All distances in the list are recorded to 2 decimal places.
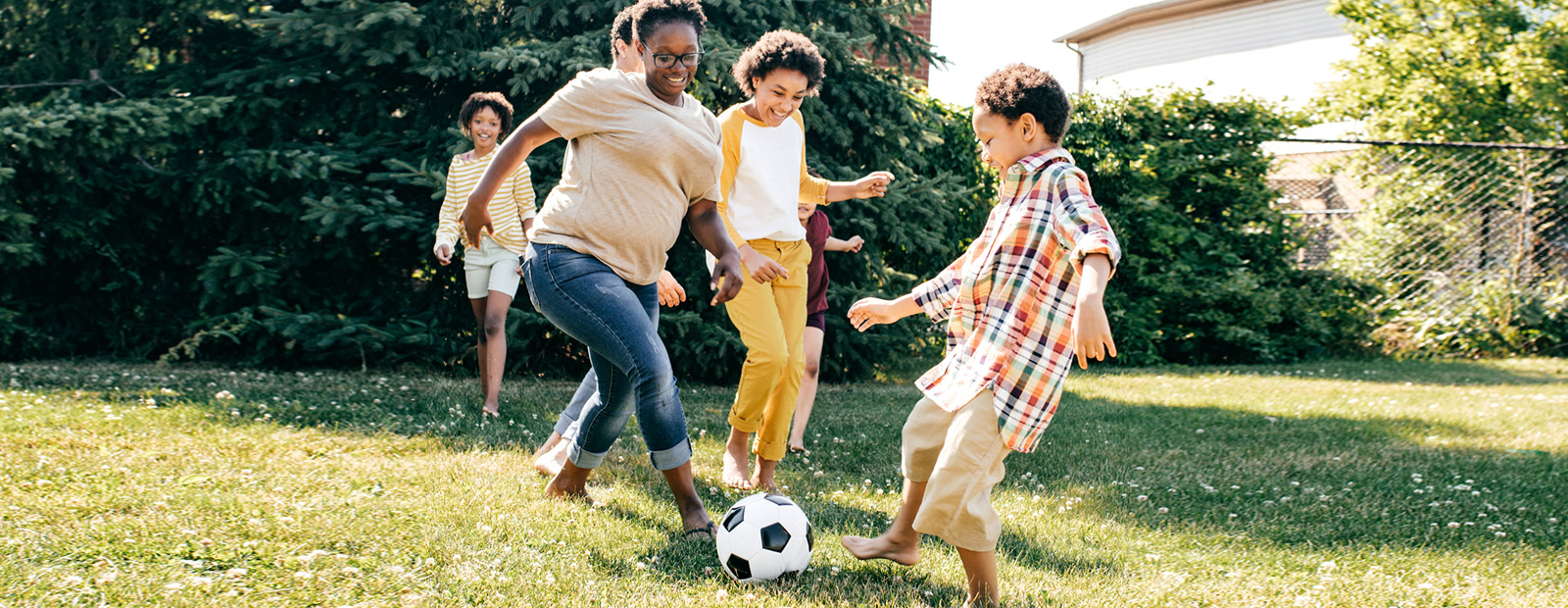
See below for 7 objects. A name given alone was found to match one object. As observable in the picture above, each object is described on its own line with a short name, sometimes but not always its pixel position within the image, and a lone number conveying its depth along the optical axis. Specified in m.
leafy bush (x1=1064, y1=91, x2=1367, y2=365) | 10.91
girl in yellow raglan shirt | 4.11
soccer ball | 3.09
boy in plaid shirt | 2.73
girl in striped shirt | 5.83
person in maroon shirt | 5.51
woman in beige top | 3.32
